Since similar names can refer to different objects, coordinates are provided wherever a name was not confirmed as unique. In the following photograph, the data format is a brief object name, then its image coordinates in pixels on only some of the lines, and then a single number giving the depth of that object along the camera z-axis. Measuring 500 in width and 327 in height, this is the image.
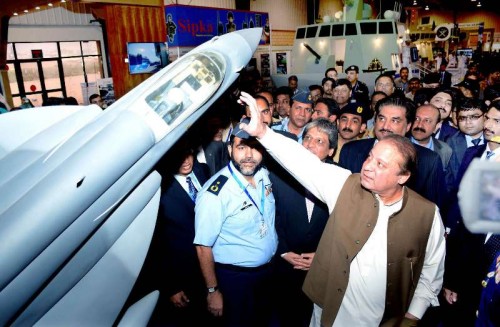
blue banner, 13.38
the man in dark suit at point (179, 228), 3.26
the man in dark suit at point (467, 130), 4.76
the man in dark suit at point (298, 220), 3.35
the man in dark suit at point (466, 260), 3.10
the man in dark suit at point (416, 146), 3.66
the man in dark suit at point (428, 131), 4.41
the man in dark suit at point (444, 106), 5.56
